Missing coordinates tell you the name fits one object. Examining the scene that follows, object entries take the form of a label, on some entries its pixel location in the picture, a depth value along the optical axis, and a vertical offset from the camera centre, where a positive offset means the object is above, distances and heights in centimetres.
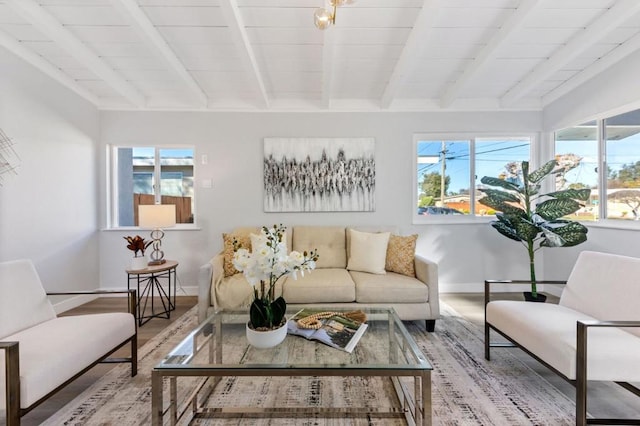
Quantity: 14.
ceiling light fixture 164 +113
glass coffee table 129 -72
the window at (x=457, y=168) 391 +55
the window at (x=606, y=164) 285 +49
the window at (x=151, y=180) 386 +40
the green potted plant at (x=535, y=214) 283 -5
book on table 158 -70
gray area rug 158 -112
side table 289 -102
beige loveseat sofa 260 -67
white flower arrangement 151 -30
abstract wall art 375 +46
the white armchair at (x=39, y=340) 126 -70
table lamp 303 -7
